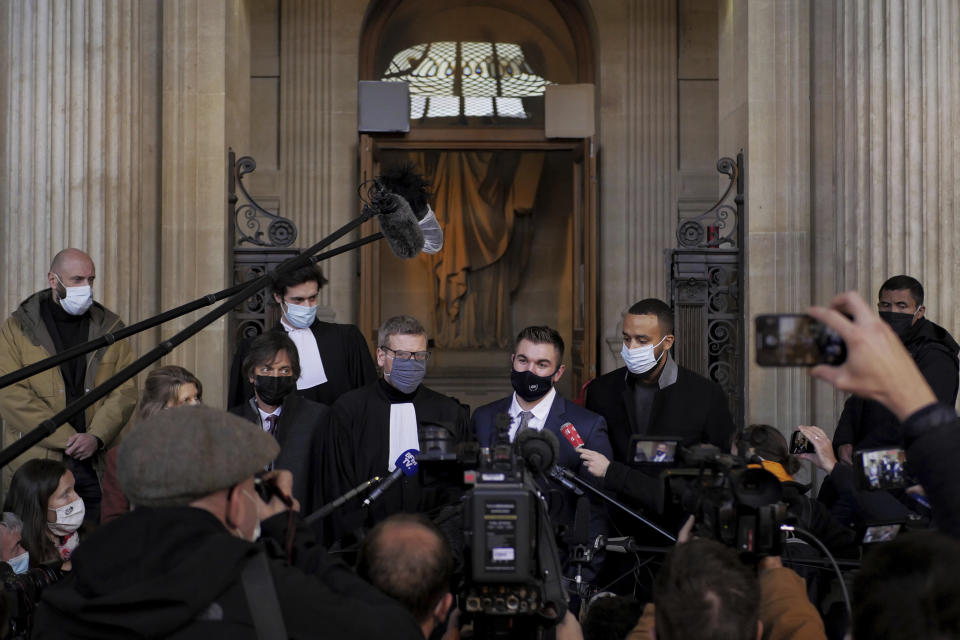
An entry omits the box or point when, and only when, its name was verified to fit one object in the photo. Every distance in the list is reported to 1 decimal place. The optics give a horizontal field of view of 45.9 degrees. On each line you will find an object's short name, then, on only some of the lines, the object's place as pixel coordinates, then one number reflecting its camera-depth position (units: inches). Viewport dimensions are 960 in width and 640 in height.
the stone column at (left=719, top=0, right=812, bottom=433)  271.7
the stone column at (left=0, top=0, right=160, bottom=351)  261.6
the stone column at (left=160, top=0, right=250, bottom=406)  277.4
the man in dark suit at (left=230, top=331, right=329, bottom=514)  188.4
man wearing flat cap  84.8
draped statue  534.6
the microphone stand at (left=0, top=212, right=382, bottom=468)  122.1
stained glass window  481.1
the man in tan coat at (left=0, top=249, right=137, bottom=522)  224.1
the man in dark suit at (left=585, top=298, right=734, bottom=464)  204.8
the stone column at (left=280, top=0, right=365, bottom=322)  401.7
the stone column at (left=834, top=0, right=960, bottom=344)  252.7
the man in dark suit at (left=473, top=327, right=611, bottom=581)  185.3
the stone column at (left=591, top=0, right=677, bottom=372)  410.9
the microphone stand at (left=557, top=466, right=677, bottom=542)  145.4
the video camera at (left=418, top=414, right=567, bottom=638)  110.7
